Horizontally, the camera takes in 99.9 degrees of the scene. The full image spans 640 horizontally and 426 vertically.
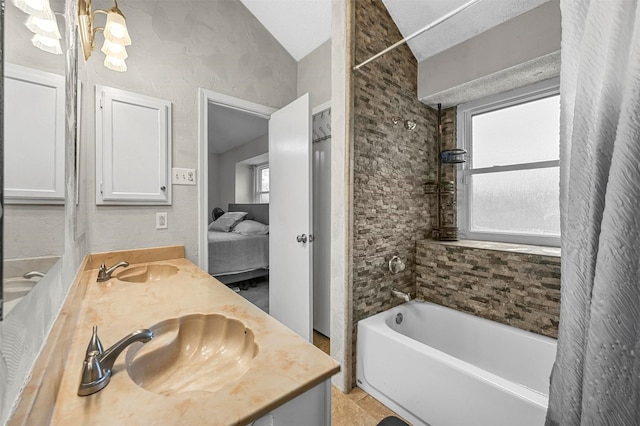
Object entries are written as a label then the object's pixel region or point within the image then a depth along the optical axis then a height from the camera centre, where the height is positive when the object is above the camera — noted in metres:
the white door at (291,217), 1.93 -0.03
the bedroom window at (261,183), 5.31 +0.62
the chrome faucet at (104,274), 1.28 -0.29
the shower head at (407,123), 1.91 +0.65
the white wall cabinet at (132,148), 1.58 +0.41
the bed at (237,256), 3.38 -0.57
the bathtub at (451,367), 1.10 -0.80
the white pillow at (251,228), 4.03 -0.23
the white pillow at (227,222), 4.49 -0.15
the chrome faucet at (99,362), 0.49 -0.28
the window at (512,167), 1.80 +0.33
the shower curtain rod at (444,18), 1.17 +0.90
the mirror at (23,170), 0.28 +0.06
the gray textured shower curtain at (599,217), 0.53 -0.01
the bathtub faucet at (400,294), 1.81 -0.56
